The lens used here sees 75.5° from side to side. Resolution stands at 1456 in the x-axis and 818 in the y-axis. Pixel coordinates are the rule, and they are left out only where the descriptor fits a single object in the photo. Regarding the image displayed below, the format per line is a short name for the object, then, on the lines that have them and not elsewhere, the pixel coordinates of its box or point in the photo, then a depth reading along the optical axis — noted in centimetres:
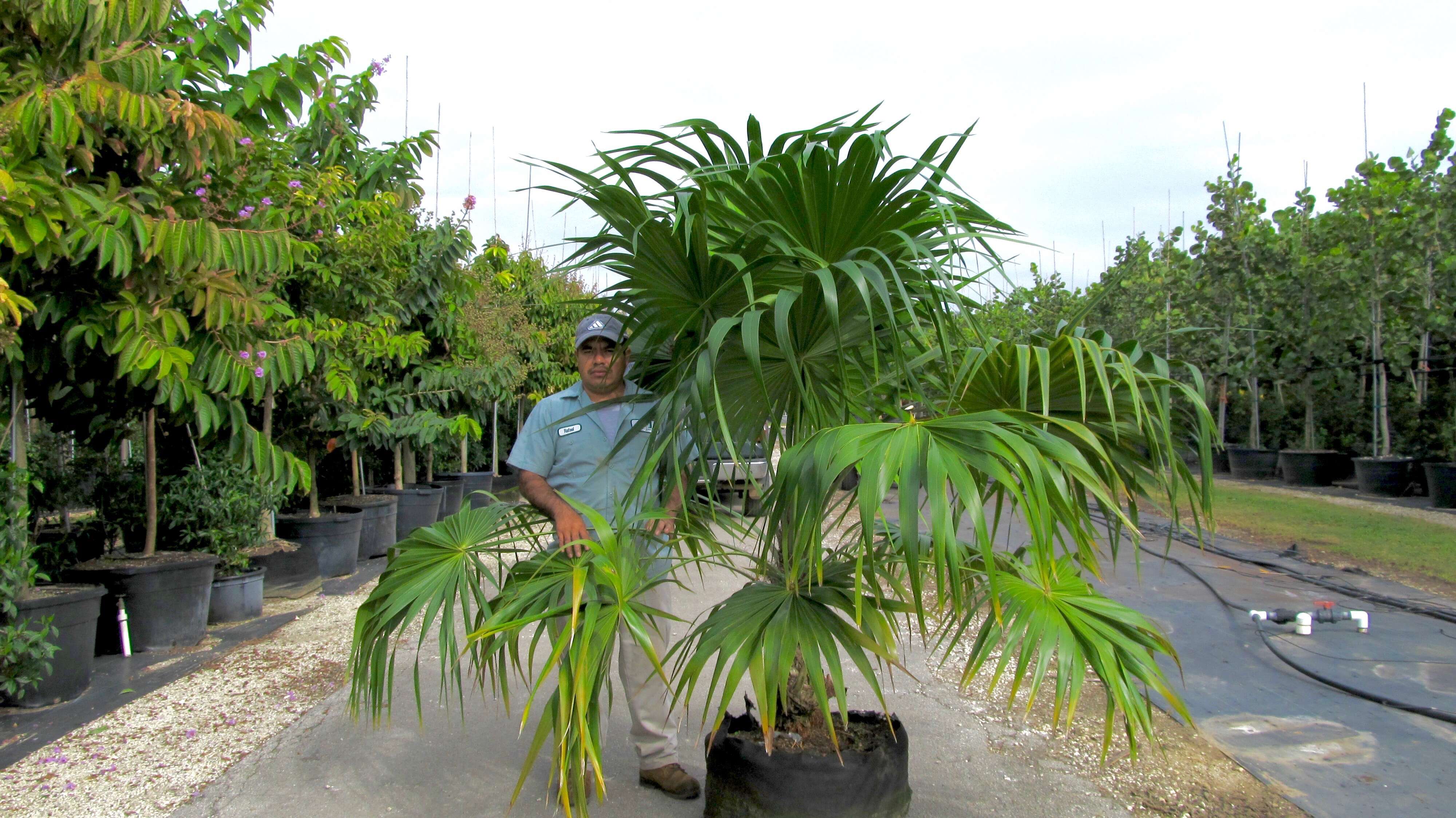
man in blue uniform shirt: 356
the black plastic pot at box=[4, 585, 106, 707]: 455
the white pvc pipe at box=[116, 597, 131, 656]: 556
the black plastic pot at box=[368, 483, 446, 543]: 1109
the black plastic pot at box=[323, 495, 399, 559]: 961
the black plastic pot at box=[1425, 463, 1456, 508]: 1219
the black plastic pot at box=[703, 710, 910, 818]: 281
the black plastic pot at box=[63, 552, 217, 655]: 563
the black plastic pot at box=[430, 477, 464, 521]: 1282
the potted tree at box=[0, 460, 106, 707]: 432
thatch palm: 225
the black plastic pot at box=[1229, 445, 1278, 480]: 1781
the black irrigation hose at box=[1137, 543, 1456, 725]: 434
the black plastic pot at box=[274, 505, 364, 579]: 829
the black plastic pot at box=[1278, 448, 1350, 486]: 1600
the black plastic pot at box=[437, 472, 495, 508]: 1362
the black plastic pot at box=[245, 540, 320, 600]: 762
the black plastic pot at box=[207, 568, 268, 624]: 658
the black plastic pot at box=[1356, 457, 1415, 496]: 1387
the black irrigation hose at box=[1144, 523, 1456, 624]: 639
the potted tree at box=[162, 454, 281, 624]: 646
